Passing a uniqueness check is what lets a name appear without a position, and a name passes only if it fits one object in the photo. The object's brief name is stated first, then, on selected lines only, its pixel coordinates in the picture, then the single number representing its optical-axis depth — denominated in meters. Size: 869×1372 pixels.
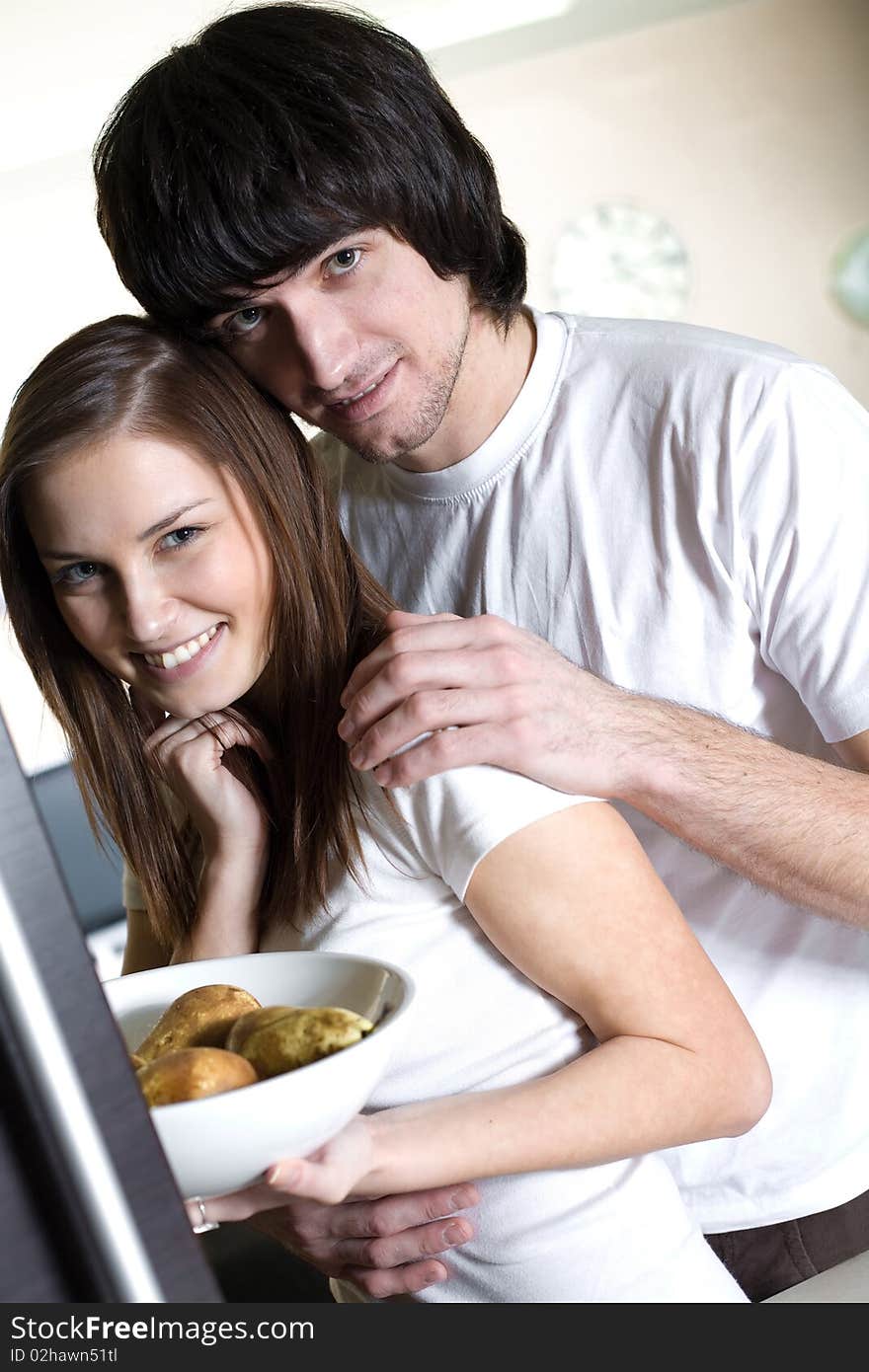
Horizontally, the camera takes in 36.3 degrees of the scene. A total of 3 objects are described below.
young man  1.21
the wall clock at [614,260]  5.12
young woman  0.96
